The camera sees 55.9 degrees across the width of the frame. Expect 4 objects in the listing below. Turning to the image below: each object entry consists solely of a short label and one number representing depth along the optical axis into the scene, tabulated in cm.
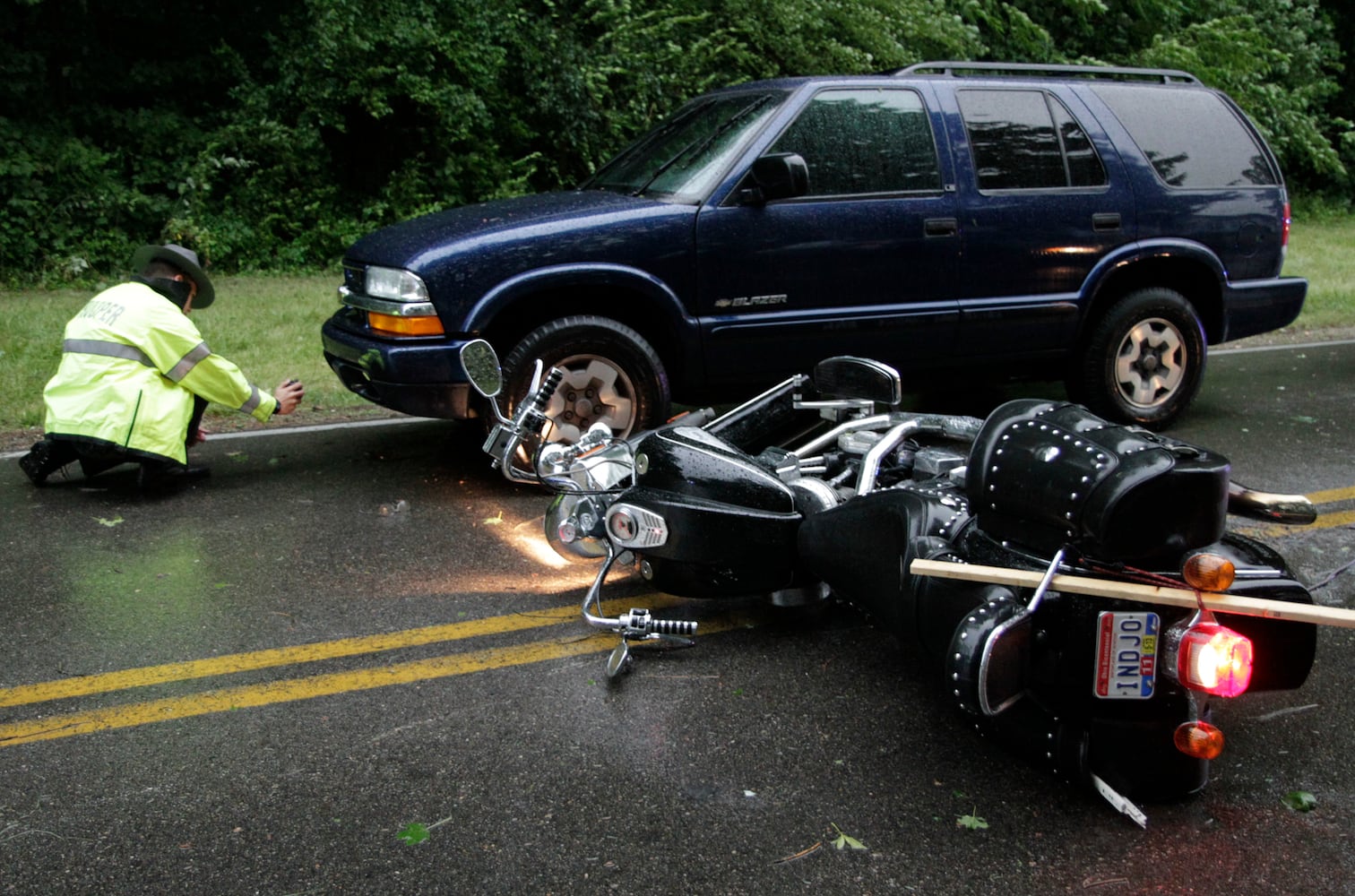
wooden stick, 280
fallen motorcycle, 287
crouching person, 577
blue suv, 596
